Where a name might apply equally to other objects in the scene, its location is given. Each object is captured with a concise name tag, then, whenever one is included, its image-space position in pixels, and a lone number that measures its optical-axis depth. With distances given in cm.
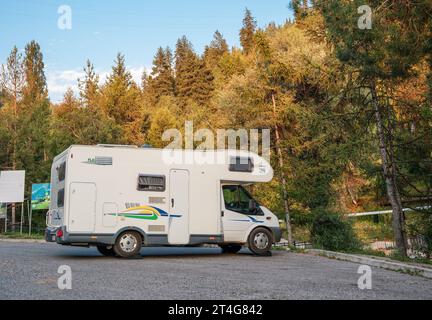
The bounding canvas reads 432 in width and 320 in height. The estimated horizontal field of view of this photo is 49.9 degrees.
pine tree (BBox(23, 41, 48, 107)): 3637
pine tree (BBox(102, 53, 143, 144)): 4653
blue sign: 2416
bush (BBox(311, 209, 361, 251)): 1859
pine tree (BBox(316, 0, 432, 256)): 1230
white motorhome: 1241
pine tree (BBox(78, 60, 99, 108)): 4688
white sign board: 2434
